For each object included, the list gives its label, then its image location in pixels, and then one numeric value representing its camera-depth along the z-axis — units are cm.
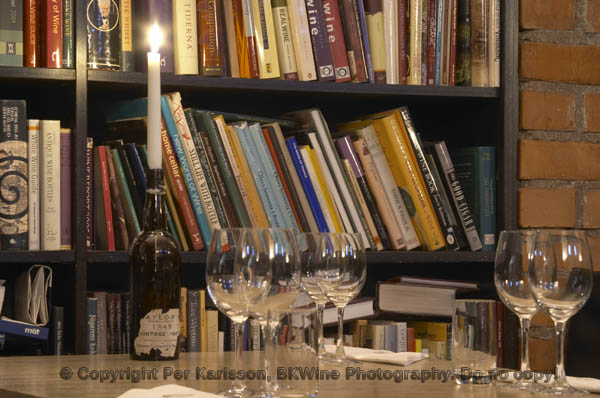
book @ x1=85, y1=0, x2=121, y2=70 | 272
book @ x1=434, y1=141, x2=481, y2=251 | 300
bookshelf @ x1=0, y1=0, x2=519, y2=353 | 268
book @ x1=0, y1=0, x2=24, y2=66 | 267
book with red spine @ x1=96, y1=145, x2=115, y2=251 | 273
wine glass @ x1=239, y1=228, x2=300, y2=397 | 187
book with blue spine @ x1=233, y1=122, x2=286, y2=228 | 284
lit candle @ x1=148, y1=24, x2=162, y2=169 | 227
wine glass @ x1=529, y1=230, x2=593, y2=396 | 190
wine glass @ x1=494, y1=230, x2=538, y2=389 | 194
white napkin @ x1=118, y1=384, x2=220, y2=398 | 182
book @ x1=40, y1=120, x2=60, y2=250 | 268
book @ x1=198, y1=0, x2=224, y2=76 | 280
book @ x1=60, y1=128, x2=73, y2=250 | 270
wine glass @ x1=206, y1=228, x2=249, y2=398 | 188
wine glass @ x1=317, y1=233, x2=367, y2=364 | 217
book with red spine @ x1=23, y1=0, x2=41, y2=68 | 269
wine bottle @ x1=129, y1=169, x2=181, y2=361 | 223
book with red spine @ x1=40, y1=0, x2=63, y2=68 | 269
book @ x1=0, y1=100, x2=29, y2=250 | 265
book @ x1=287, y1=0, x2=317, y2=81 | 288
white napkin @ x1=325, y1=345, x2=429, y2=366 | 222
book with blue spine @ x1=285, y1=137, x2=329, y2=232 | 288
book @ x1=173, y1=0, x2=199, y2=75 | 279
